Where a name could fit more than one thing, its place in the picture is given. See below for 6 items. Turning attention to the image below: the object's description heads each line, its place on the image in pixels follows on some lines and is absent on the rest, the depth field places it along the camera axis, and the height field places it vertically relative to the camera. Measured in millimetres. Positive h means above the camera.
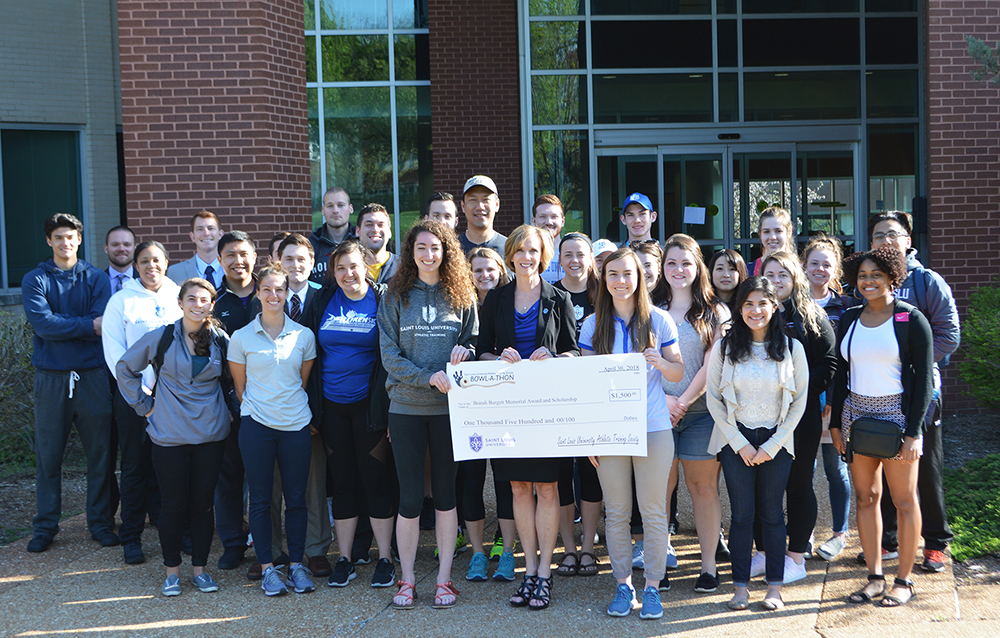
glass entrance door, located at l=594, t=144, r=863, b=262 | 12516 +1093
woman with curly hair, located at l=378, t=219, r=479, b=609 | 4820 -506
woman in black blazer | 4801 -417
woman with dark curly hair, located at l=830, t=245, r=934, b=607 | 4574 -696
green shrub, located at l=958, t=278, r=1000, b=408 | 7531 -881
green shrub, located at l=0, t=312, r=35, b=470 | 7660 -1038
